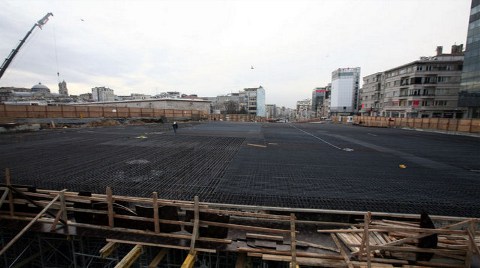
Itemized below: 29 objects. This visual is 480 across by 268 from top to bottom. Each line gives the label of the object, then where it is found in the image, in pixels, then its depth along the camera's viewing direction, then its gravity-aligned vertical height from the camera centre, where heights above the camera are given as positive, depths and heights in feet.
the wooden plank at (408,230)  14.60 -8.31
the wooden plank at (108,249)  15.58 -10.35
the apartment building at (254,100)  383.65 +20.59
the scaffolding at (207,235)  14.99 -9.98
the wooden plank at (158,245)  15.70 -10.14
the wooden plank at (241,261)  15.65 -11.06
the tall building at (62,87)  525.34 +57.06
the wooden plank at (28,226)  15.21 -8.78
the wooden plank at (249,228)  16.54 -9.10
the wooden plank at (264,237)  16.88 -9.88
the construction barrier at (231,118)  209.67 -6.61
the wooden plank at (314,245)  16.22 -10.28
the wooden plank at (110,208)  17.48 -8.05
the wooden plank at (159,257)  15.35 -10.98
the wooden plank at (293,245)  14.03 -9.18
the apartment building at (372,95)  233.78 +19.71
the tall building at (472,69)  132.75 +27.83
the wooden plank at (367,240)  13.52 -8.47
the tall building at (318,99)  496.64 +30.85
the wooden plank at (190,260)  14.00 -10.13
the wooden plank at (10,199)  19.29 -8.03
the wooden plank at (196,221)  16.16 -8.57
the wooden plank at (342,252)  14.03 -9.93
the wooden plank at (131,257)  14.11 -10.16
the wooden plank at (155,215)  16.86 -8.35
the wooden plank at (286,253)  14.92 -10.04
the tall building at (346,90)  353.31 +36.02
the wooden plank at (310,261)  14.49 -10.25
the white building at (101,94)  487.61 +38.59
